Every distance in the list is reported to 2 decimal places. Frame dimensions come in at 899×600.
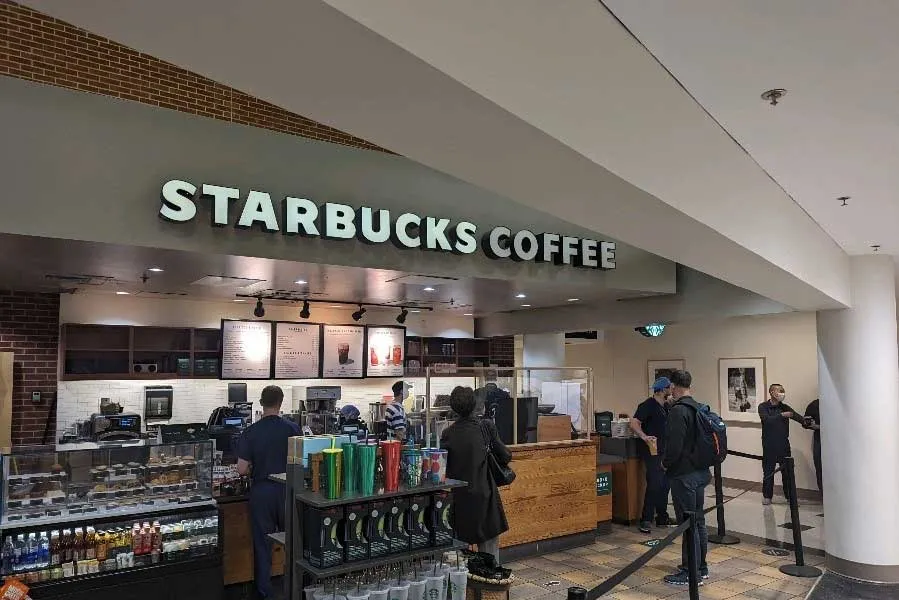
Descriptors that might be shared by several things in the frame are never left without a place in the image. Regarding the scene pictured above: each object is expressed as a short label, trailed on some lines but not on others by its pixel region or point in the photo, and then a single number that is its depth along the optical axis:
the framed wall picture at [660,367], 12.18
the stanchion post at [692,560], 4.29
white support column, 6.10
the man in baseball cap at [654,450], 7.98
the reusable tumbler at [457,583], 3.94
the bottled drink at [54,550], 4.30
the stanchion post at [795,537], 6.34
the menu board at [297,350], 9.80
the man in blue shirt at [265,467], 5.32
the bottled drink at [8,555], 4.16
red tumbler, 3.88
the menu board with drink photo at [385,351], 10.73
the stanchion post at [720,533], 7.43
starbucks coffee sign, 5.03
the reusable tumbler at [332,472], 3.65
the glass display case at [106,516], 4.25
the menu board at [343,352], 10.28
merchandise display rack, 3.60
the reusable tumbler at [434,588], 3.86
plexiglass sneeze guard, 6.95
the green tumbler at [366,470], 3.76
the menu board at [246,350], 9.41
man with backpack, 5.96
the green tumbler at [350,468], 3.71
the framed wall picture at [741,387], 10.92
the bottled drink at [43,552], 4.26
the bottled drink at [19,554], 4.19
